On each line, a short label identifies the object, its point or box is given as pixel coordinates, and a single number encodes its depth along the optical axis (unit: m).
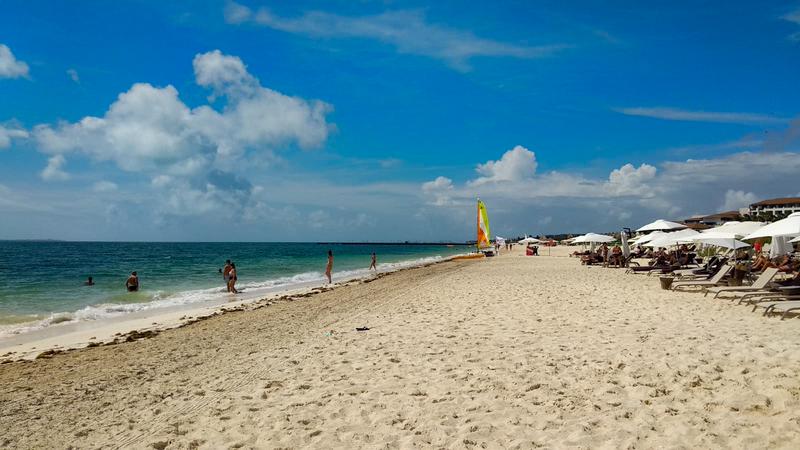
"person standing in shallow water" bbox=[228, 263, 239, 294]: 19.22
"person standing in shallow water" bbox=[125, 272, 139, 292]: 20.51
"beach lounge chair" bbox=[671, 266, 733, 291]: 12.60
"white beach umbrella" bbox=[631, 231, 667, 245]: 21.37
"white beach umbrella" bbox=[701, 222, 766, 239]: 16.55
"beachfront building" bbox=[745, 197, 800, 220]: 73.69
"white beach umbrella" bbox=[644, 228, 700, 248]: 18.12
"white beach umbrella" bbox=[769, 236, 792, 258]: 16.44
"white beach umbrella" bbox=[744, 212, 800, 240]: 10.81
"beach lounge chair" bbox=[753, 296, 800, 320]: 8.23
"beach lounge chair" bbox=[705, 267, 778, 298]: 10.12
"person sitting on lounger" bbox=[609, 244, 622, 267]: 23.98
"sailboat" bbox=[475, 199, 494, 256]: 32.59
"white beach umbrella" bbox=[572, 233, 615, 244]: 28.67
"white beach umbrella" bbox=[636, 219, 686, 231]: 21.62
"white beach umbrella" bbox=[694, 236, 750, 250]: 14.98
